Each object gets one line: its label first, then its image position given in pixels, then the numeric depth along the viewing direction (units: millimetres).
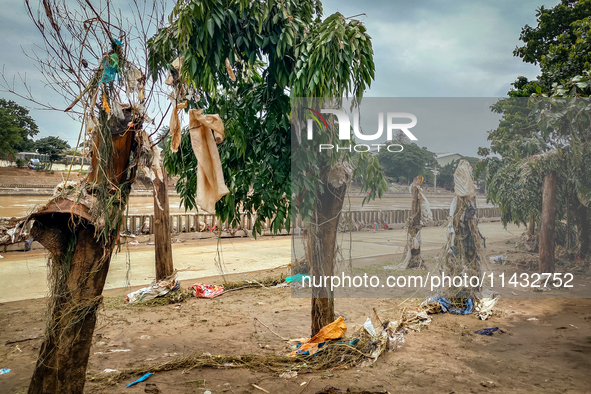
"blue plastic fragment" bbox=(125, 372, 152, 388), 3363
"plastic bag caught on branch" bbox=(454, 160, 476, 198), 6082
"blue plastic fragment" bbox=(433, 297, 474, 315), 5637
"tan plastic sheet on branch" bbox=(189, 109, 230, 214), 3102
